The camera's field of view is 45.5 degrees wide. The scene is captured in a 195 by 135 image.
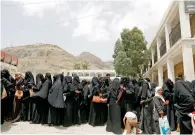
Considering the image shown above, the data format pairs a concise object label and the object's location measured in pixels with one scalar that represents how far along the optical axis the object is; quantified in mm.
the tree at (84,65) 53744
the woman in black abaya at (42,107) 6961
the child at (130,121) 5471
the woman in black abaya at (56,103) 6651
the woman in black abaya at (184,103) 4762
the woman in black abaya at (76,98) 7129
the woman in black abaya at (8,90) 6371
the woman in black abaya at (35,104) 7008
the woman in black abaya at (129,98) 6805
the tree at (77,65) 53188
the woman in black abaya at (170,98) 6801
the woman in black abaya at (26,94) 7109
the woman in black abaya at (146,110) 6293
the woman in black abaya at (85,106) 7518
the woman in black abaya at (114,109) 6473
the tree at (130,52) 18625
